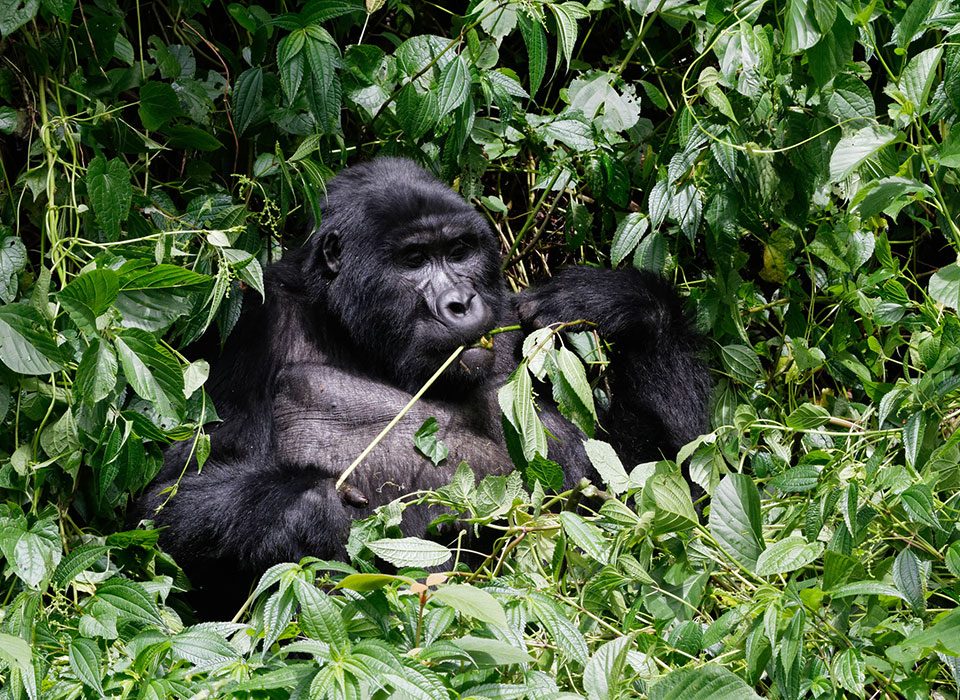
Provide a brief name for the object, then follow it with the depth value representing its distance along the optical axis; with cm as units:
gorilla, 680
